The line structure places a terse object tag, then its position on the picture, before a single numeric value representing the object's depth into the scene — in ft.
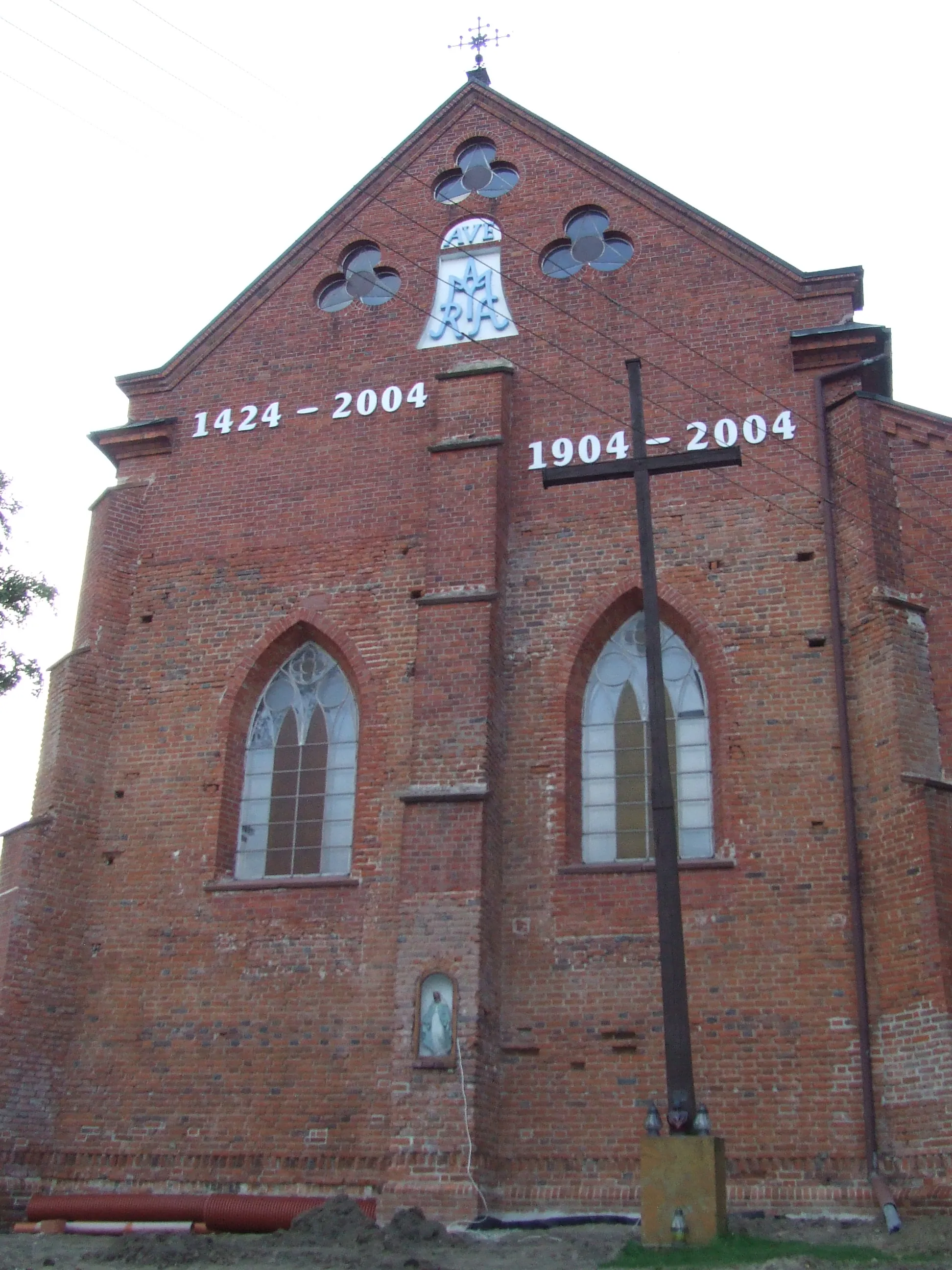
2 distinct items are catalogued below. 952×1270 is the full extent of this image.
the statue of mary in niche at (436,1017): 41.45
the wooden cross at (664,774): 32.24
